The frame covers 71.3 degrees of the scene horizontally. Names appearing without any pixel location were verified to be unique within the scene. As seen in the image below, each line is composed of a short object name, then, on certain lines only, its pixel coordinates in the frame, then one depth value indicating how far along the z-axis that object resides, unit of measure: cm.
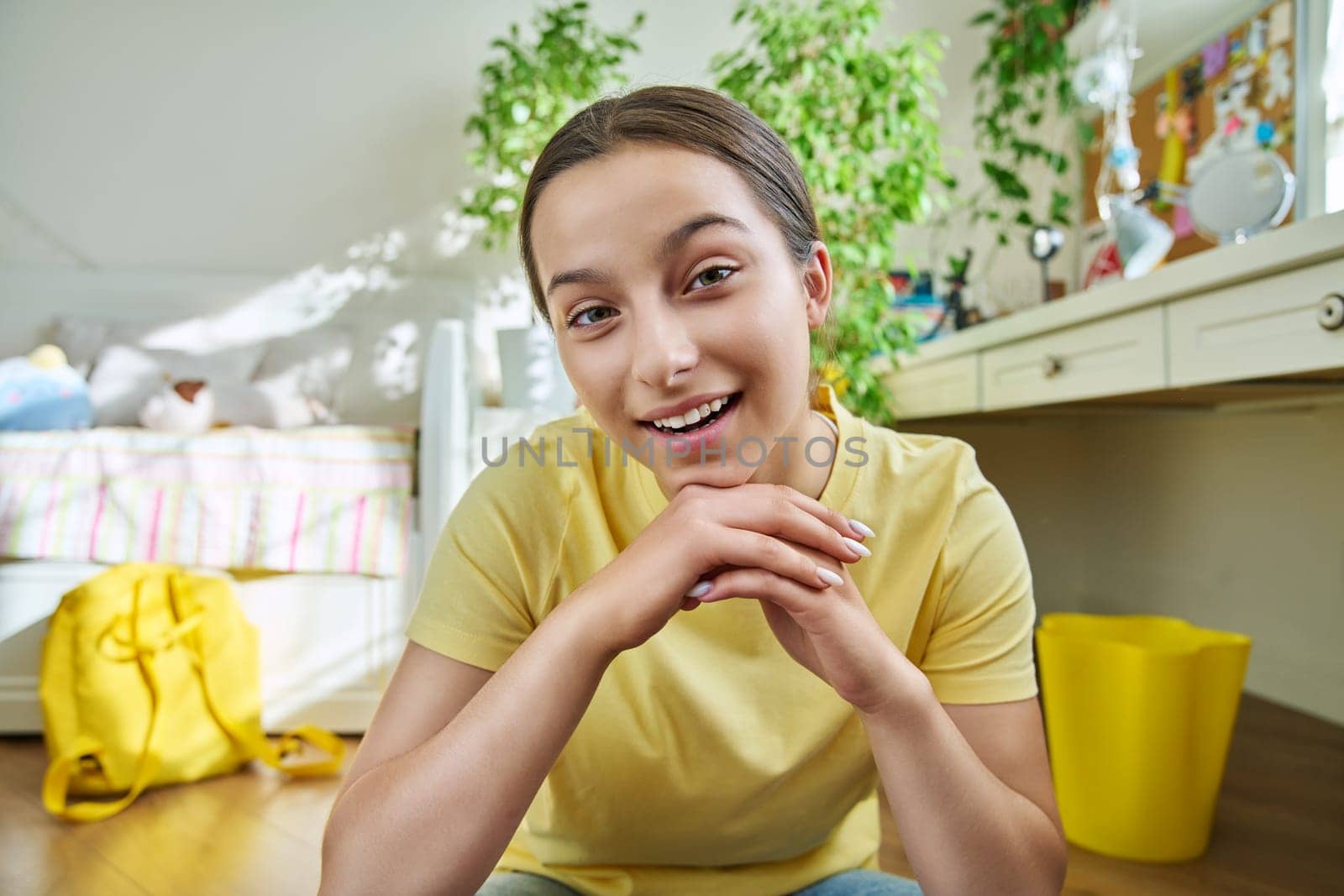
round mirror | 146
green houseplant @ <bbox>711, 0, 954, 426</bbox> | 189
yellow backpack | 160
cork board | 193
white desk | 102
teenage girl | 61
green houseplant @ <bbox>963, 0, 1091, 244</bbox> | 228
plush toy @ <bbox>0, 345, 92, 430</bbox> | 199
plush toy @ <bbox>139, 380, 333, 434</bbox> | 229
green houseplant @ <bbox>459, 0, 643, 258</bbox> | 214
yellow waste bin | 128
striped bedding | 188
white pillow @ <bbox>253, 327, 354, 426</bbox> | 264
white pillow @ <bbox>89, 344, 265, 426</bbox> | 250
